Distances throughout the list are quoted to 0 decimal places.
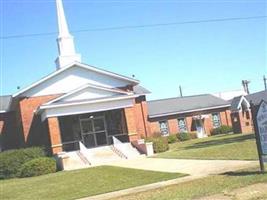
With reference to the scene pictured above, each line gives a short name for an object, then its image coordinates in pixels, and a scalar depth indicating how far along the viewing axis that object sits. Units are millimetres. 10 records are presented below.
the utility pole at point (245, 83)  86912
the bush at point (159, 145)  32062
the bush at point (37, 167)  27359
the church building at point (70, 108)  33312
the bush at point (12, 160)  28359
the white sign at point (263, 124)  13359
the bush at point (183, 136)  45594
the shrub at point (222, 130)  48438
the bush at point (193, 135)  46800
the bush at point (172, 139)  44531
